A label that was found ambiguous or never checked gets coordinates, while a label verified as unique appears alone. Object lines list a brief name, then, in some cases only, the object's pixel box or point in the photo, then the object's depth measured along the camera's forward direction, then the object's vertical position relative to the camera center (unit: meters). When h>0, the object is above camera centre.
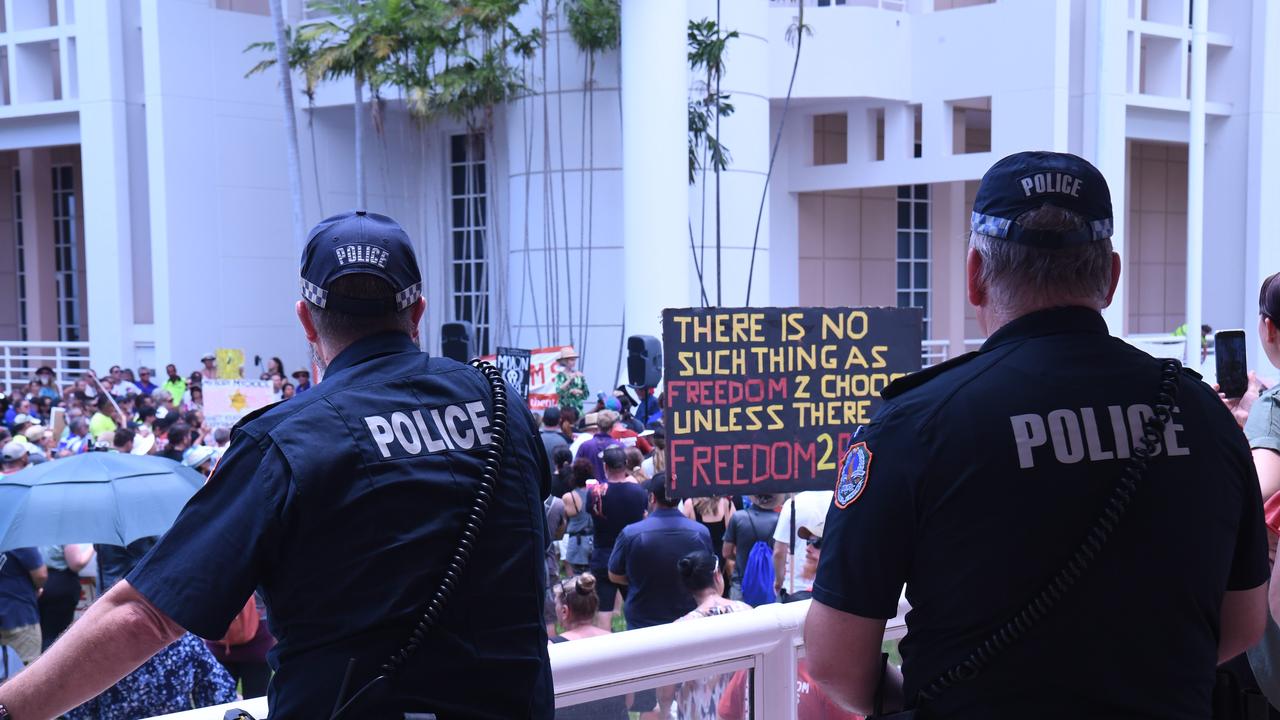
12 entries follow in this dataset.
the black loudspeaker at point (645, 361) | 17.20 -1.06
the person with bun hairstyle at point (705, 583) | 6.66 -1.63
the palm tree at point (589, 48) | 24.41 +4.44
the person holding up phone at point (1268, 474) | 2.85 -0.44
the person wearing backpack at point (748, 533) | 8.76 -1.70
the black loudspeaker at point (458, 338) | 17.31 -0.73
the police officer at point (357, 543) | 1.96 -0.41
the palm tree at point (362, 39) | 24.45 +4.62
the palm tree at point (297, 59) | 24.62 +4.46
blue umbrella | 6.94 -1.16
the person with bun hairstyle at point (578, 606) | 6.89 -1.72
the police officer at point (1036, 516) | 1.97 -0.37
